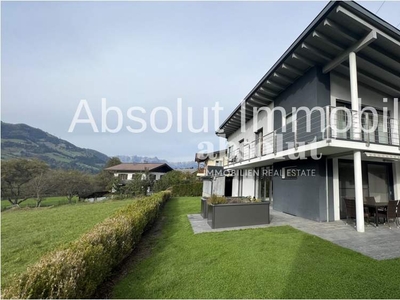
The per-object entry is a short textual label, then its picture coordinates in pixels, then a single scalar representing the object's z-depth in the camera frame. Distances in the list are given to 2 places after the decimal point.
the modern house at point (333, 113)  7.79
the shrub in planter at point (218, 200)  8.98
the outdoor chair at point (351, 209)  8.57
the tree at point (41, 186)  30.12
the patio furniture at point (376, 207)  8.26
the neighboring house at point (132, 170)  50.28
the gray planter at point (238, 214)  8.51
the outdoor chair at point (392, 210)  7.97
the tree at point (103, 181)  35.80
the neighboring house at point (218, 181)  20.27
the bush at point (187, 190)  26.84
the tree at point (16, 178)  30.78
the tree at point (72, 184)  31.43
